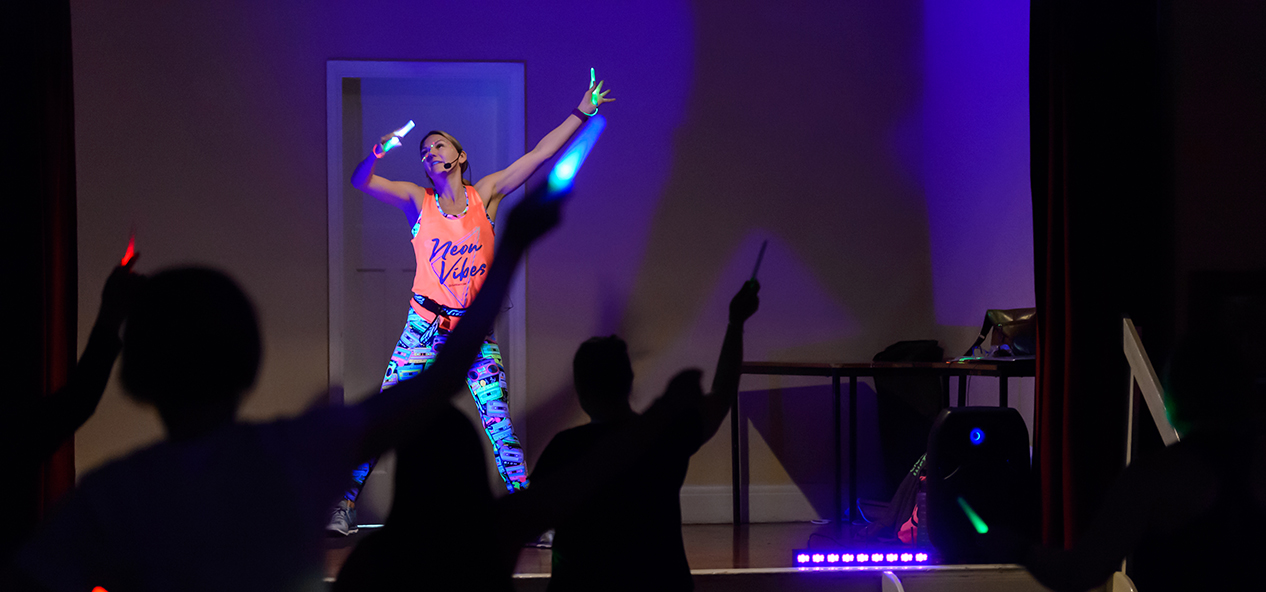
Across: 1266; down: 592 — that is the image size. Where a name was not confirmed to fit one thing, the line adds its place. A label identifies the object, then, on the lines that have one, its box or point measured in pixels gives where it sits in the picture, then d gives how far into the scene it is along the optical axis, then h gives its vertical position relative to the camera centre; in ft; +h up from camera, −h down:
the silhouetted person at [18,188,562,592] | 17.21 -0.74
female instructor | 35.87 +0.60
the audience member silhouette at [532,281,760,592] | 26.64 -1.40
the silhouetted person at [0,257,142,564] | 22.73 -0.57
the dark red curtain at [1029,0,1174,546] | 33.38 +0.69
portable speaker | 32.80 -2.13
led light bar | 33.28 -3.15
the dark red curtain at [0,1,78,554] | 32.85 +0.76
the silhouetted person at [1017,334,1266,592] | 29.73 -1.74
